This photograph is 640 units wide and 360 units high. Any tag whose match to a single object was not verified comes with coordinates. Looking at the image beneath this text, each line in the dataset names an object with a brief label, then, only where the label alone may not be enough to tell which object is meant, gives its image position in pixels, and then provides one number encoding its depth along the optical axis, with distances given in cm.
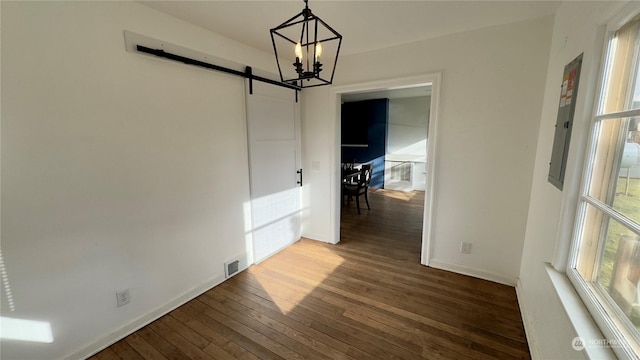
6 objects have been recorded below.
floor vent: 269
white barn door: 287
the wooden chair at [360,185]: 498
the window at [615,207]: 96
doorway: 266
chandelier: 129
